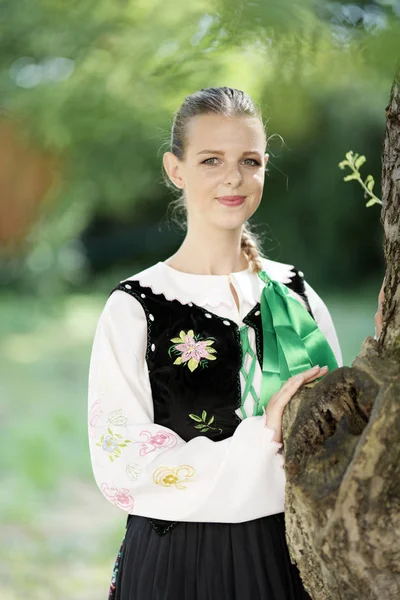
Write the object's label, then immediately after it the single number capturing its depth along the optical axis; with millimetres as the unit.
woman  3131
